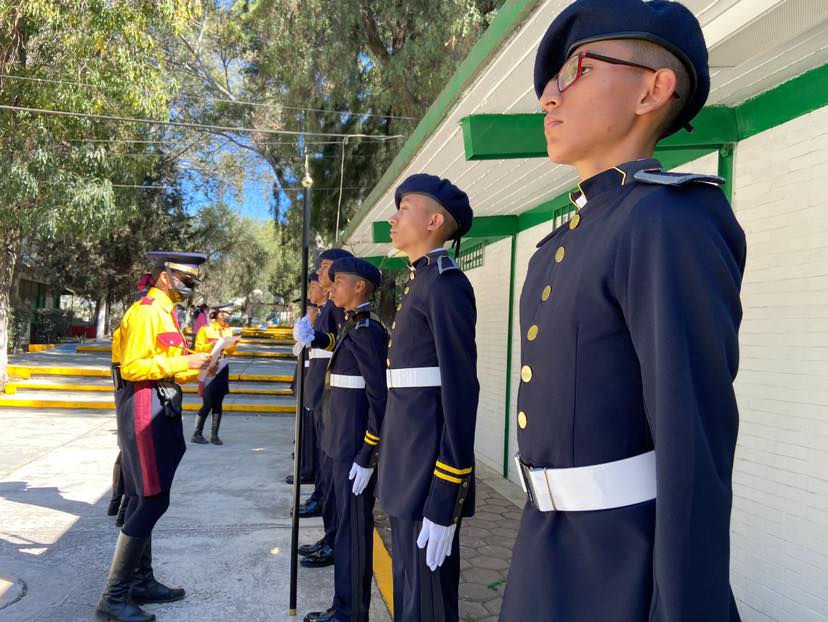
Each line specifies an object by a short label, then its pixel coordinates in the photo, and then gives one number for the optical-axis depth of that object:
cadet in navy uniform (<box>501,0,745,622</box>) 0.96
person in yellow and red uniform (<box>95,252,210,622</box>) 3.30
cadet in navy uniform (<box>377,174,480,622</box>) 2.31
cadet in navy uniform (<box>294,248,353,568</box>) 4.03
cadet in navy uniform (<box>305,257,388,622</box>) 3.20
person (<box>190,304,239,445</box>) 8.35
